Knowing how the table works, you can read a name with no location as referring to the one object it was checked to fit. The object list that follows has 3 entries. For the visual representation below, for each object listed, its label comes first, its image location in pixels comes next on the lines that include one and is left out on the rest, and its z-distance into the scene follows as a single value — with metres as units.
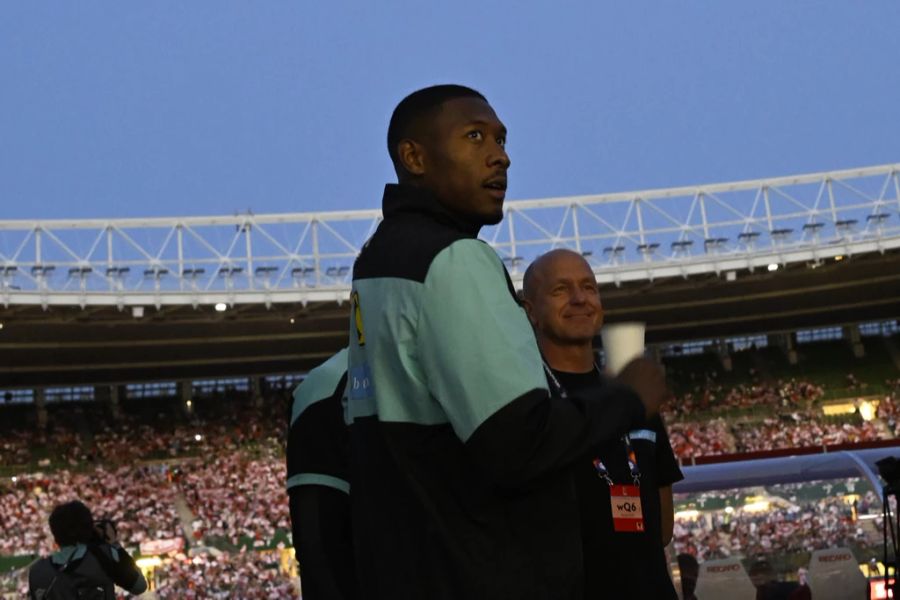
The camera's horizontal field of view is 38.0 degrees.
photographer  5.32
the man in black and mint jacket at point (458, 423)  2.20
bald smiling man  3.44
